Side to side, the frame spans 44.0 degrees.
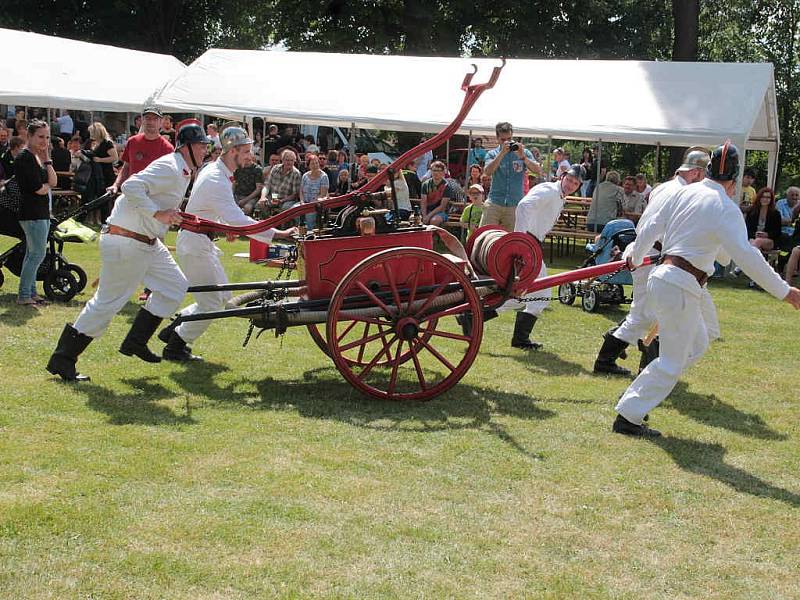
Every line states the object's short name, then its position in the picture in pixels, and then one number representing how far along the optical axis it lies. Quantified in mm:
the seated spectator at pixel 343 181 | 18183
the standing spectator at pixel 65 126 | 23844
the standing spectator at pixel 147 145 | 10250
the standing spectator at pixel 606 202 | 16609
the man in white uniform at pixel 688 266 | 6000
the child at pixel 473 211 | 13188
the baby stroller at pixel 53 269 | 10477
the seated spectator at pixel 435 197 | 17250
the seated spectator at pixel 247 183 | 18703
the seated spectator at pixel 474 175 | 17659
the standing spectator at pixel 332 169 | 21120
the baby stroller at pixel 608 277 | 11695
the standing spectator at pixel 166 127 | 15250
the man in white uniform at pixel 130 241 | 7000
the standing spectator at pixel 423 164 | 22791
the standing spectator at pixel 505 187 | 11648
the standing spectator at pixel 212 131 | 18659
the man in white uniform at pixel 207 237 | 7574
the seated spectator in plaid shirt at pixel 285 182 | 17453
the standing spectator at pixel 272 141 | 24000
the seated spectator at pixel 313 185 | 17422
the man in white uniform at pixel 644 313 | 7398
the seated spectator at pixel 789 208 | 16578
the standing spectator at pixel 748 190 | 17812
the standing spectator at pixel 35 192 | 9938
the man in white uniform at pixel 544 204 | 8695
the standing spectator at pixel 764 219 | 15883
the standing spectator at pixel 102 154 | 17291
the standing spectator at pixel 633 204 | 16641
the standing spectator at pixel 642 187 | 17041
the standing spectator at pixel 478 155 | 22059
